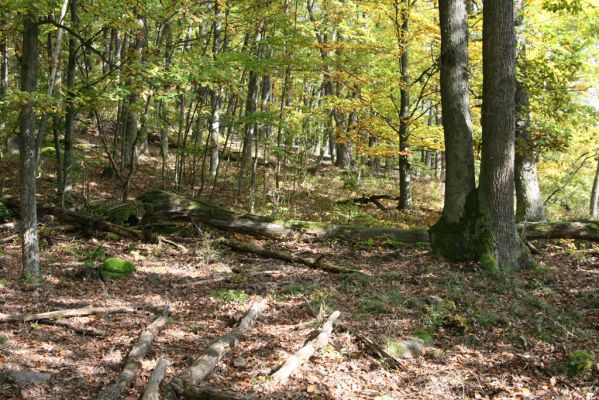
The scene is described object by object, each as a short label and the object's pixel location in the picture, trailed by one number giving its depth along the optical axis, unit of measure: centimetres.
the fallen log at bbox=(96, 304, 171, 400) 406
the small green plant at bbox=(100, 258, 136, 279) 813
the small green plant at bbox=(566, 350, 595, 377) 491
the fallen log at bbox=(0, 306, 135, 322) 561
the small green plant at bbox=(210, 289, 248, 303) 710
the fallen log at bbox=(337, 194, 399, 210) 1670
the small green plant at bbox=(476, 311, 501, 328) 632
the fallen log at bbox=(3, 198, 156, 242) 1110
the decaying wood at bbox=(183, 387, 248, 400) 405
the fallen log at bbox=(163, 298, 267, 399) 417
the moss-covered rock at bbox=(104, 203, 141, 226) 1173
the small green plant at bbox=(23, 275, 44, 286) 722
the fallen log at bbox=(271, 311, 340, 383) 466
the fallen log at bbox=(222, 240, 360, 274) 896
